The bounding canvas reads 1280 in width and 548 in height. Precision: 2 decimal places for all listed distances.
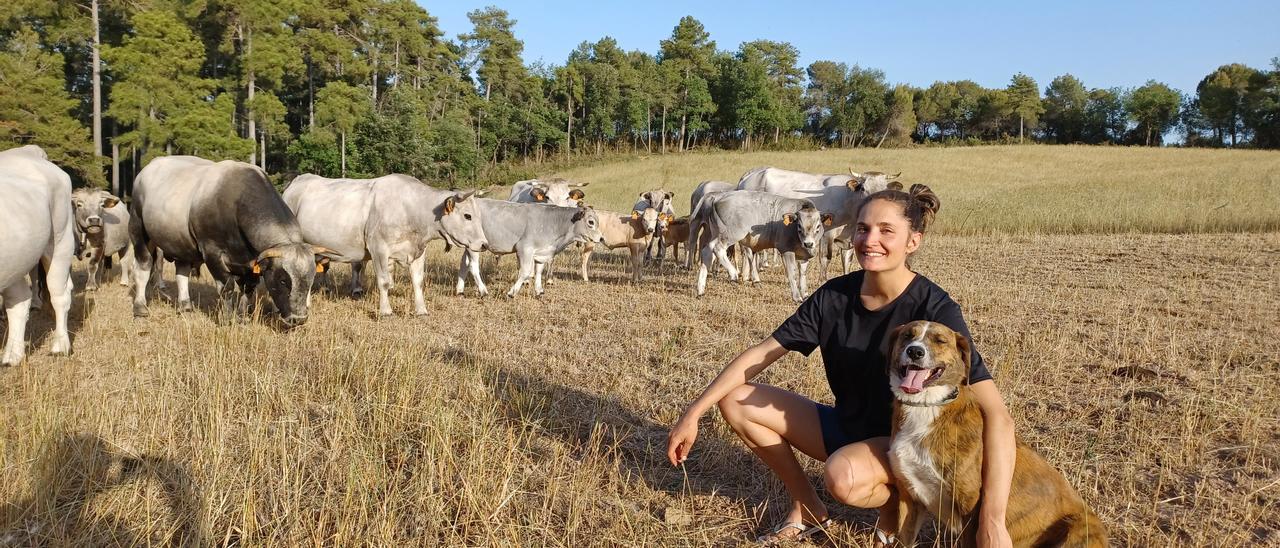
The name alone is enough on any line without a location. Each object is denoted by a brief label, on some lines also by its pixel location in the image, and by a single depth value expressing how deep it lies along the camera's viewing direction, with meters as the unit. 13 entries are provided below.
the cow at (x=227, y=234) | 9.66
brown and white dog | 3.49
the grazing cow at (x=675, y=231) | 17.70
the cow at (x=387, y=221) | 11.99
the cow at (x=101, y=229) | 13.42
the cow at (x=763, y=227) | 12.92
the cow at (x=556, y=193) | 17.47
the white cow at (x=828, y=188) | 15.51
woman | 3.66
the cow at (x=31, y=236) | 7.21
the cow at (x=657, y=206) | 18.48
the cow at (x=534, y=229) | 13.64
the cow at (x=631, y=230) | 15.88
